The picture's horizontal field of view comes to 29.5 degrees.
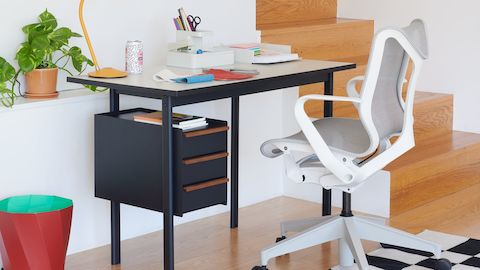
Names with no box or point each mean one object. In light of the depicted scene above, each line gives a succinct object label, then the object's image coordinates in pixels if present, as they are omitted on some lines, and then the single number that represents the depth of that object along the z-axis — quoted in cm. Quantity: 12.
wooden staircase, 421
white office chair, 311
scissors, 368
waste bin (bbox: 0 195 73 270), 313
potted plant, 332
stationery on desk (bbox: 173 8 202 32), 367
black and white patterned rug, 344
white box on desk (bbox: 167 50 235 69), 353
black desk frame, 305
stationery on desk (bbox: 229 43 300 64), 370
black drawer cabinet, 313
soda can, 342
